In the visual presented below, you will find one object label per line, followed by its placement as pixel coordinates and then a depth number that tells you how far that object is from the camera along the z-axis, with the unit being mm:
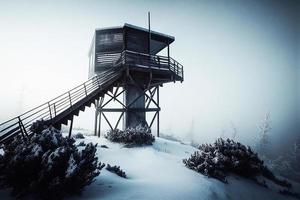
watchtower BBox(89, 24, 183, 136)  16062
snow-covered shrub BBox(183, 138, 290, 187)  8785
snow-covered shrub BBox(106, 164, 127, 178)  7056
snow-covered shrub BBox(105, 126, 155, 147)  12211
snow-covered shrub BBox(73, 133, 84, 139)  13334
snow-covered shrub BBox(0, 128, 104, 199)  4723
